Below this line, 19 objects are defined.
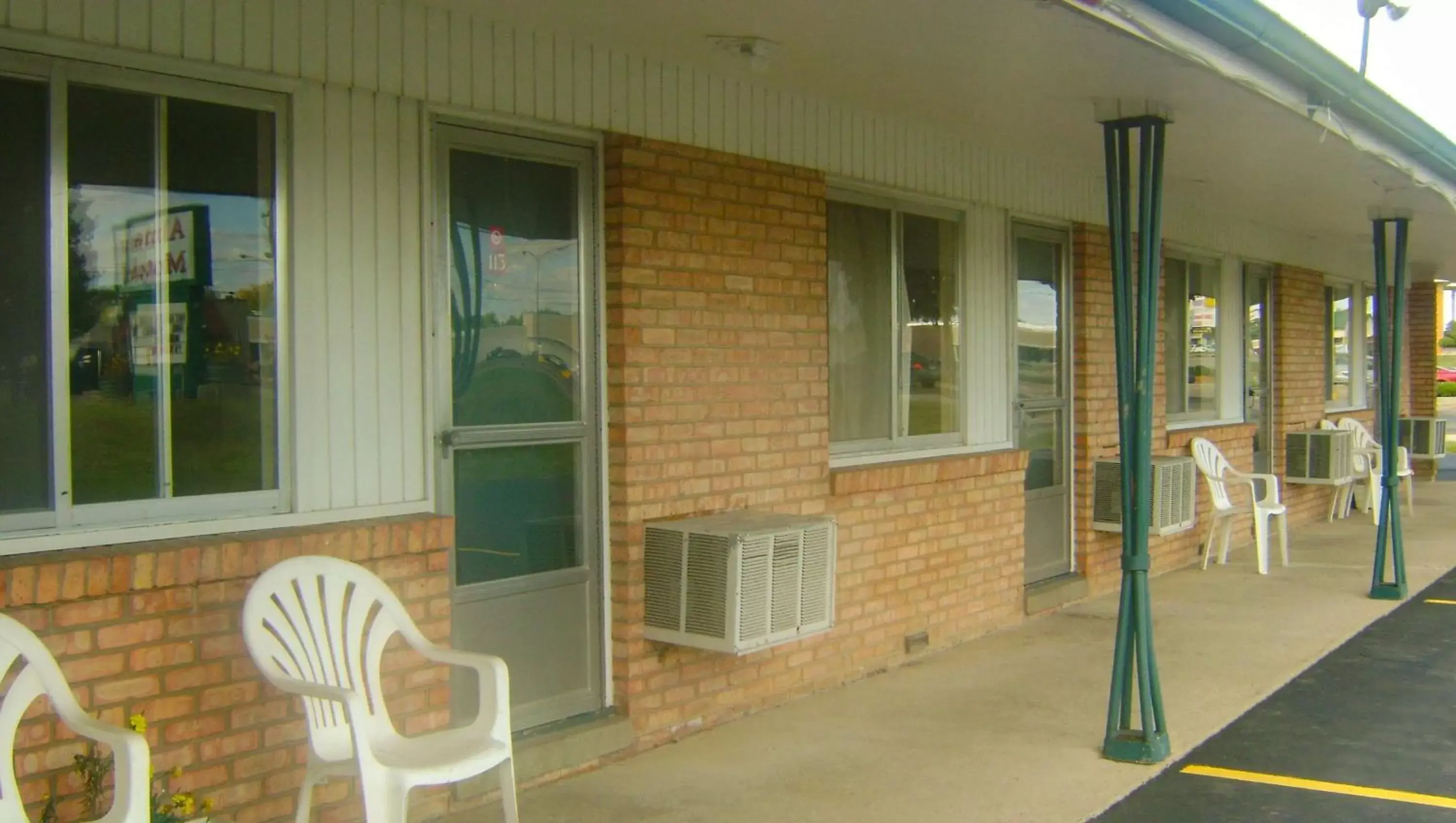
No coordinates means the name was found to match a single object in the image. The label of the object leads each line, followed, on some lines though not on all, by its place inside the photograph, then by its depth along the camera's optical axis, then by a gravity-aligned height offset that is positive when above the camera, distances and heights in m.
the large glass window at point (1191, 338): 11.25 +0.51
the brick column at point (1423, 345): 18.27 +0.70
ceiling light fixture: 5.22 +1.37
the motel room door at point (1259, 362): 12.80 +0.34
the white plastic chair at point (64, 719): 3.03 -0.76
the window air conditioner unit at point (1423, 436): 17.09 -0.51
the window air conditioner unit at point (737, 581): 5.41 -0.75
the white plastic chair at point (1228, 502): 10.61 -0.86
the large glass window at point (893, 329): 7.22 +0.39
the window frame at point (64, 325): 3.85 +0.22
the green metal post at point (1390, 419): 9.40 -0.16
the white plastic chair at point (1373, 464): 13.88 -0.72
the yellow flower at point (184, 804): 3.64 -1.09
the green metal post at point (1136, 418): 5.60 -0.09
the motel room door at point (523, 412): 5.09 -0.05
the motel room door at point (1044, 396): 8.94 +0.01
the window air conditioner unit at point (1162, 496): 9.34 -0.71
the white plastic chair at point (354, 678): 3.72 -0.83
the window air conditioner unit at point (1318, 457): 13.08 -0.58
